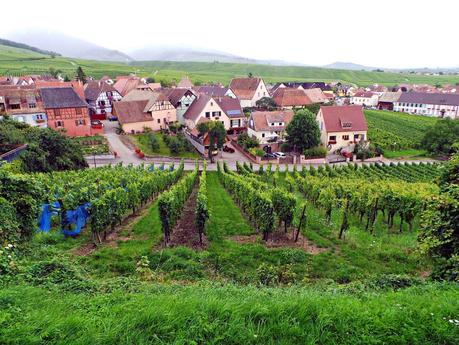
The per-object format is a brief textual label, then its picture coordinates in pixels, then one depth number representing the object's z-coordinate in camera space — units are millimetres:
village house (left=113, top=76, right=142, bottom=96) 88112
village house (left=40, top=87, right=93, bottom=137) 53406
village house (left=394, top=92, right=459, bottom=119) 93875
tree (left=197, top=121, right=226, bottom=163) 48906
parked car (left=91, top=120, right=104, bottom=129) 60094
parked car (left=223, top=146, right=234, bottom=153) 54812
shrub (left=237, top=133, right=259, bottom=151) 54812
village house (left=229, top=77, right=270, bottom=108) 91438
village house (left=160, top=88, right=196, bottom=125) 67938
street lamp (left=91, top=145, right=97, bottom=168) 44856
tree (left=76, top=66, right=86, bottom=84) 100219
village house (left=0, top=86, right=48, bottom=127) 51281
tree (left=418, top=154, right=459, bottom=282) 10047
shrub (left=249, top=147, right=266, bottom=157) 49719
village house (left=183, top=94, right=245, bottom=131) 60938
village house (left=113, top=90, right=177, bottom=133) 60062
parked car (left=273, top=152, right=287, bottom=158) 50694
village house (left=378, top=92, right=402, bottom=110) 111544
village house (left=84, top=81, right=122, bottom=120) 74812
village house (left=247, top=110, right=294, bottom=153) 58312
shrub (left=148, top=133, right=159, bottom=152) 51562
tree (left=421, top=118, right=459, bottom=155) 54791
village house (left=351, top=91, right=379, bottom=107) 120875
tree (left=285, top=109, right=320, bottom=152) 50469
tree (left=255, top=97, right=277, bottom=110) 87000
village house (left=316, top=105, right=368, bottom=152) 55562
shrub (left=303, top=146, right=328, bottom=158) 50188
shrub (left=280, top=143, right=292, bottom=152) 53656
